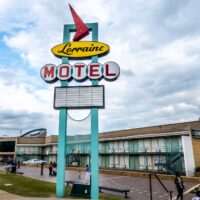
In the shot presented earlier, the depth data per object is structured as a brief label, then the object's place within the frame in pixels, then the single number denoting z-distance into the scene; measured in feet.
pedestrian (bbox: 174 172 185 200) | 45.95
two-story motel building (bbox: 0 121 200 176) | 97.76
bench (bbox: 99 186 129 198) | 52.49
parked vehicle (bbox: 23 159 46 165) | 175.52
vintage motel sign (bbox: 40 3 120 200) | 50.47
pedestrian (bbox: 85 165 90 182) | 72.81
